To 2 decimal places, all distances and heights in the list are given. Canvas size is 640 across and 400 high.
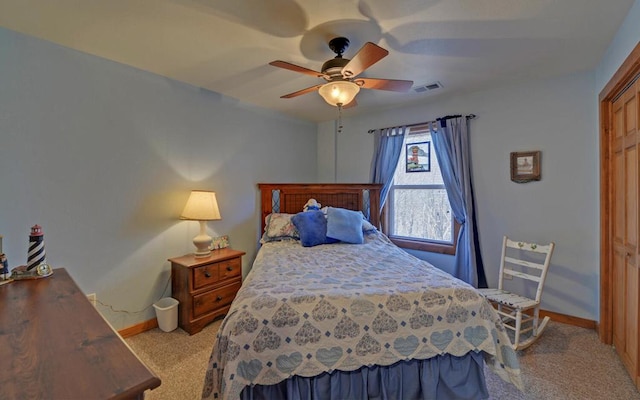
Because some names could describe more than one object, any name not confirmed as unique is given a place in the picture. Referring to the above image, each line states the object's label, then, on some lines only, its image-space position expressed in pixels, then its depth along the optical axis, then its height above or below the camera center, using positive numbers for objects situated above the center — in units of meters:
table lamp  2.81 -0.12
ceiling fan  1.96 +0.92
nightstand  2.62 -0.85
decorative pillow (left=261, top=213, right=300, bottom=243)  3.30 -0.35
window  3.57 -0.05
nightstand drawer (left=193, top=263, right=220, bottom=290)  2.65 -0.72
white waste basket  2.63 -1.09
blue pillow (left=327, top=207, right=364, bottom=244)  3.05 -0.29
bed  1.47 -0.78
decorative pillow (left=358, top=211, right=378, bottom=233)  3.39 -0.33
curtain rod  3.29 +0.99
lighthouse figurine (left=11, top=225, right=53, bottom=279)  1.51 -0.33
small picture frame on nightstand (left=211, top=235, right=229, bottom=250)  3.24 -0.49
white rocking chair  2.34 -0.84
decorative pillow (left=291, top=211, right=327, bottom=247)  3.01 -0.30
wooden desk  0.67 -0.44
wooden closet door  1.94 -0.23
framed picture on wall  2.92 +0.35
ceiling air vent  3.04 +1.25
